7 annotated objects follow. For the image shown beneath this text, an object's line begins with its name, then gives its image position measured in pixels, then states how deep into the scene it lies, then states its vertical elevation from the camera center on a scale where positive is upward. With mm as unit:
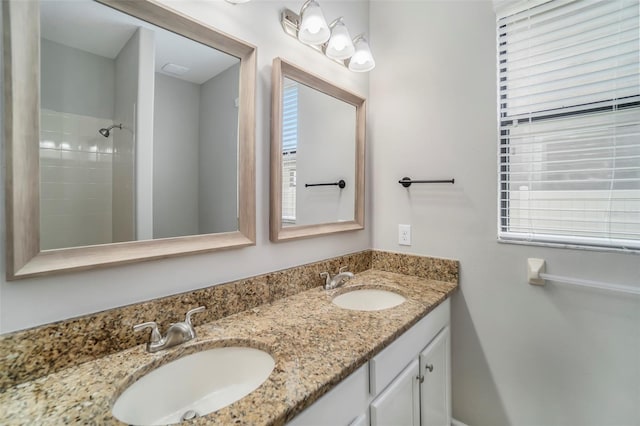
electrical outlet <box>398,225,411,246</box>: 1687 -139
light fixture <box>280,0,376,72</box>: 1270 +823
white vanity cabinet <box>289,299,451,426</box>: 776 -587
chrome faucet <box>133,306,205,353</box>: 820 -361
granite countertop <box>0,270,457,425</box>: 588 -397
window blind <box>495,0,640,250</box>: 1136 +381
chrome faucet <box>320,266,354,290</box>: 1408 -334
